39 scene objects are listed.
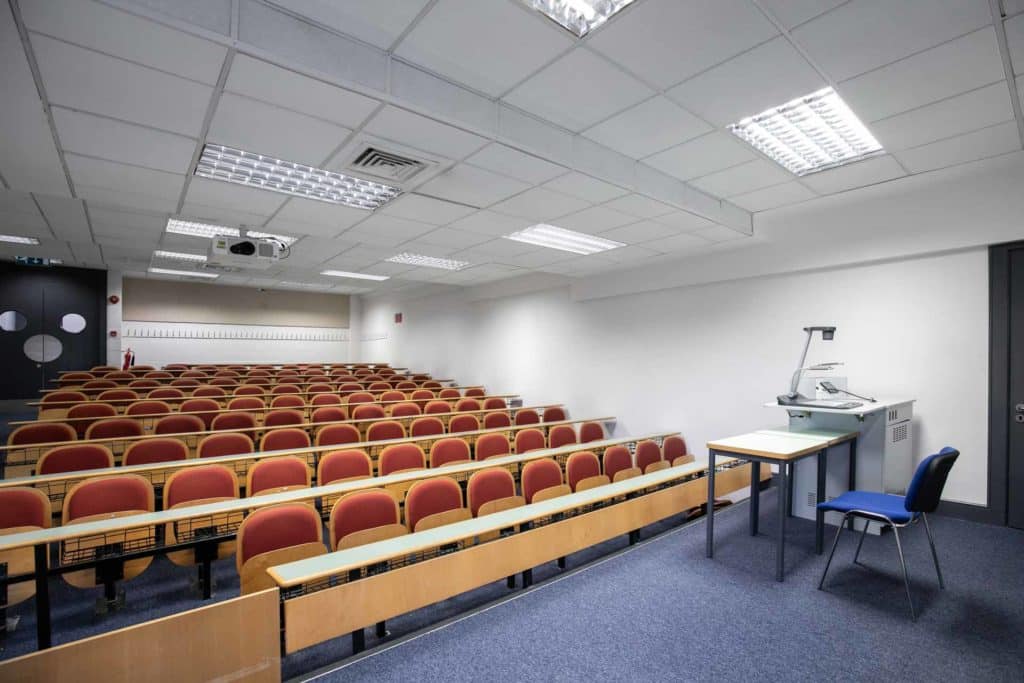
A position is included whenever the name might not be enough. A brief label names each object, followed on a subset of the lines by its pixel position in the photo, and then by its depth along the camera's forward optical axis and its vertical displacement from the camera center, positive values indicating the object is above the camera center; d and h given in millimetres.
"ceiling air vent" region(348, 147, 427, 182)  3386 +1289
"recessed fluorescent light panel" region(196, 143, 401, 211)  3719 +1377
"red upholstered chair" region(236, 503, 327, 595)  2518 -1133
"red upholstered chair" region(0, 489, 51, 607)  2742 -1100
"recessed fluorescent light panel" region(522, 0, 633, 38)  2191 +1545
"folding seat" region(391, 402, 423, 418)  6813 -1023
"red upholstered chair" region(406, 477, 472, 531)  3164 -1136
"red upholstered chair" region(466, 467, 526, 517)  3465 -1139
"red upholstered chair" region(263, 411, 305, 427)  5969 -1018
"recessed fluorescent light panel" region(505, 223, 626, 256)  5520 +1241
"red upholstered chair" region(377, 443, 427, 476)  4266 -1097
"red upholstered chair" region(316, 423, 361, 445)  5176 -1052
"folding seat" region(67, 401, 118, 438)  5759 -920
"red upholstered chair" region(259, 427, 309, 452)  4809 -1041
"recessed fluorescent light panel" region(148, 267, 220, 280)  9977 +1377
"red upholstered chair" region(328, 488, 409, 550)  2885 -1131
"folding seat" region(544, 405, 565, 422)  7711 -1198
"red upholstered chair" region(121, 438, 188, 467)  4133 -1017
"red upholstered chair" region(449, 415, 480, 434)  6293 -1112
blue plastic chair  2699 -933
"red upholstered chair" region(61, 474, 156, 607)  2814 -1124
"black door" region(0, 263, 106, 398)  9875 +251
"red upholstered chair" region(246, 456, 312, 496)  3633 -1074
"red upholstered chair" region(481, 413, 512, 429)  6629 -1127
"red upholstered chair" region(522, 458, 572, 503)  3783 -1155
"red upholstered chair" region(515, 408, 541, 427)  7066 -1139
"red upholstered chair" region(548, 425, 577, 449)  5805 -1180
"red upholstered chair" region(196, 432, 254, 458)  4492 -1031
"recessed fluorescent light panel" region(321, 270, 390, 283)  9412 +1294
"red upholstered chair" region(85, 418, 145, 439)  4945 -964
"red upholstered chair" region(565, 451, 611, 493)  4129 -1170
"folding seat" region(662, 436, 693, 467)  5473 -1292
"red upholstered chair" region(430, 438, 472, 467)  4598 -1106
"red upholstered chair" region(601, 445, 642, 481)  4535 -1205
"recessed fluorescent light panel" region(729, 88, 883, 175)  3166 +1537
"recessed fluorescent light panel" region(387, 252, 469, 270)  7660 +1296
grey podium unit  3965 -914
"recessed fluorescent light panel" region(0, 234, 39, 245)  6781 +1398
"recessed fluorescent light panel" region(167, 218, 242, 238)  5840 +1373
